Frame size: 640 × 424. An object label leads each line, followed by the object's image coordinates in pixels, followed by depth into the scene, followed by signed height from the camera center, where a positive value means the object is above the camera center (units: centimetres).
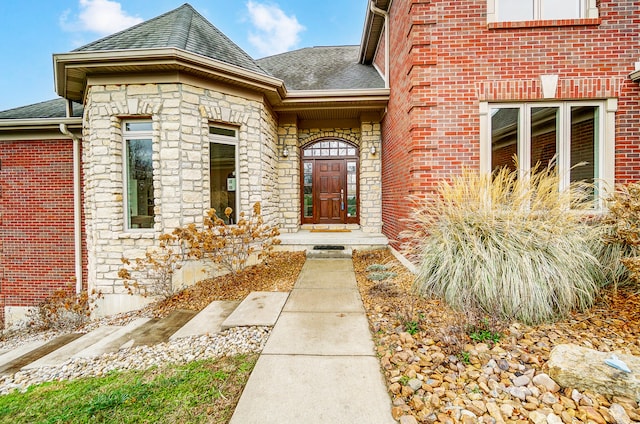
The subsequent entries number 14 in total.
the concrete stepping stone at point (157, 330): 294 -138
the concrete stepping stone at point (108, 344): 278 -142
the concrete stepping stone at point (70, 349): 274 -151
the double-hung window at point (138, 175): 498 +60
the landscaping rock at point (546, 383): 178 -115
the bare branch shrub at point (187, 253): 456 -77
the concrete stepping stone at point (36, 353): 286 -164
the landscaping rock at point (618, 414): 152 -115
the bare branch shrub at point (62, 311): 497 -202
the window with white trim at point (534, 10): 436 +301
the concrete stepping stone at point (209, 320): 296 -128
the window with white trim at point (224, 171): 531 +72
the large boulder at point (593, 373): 167 -104
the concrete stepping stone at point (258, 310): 297 -119
